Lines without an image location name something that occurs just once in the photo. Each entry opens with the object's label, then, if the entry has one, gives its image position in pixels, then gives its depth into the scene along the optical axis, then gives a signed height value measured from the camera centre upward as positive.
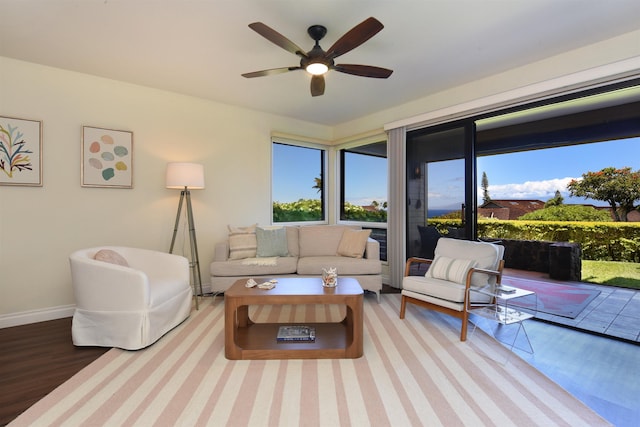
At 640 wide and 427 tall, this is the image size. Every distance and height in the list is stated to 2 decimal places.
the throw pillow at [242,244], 3.88 -0.42
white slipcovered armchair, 2.43 -0.80
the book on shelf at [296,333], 2.46 -1.03
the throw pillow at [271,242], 3.98 -0.41
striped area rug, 1.62 -1.13
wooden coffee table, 2.29 -0.99
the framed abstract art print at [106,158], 3.37 +0.63
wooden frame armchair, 2.67 -0.67
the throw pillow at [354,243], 3.94 -0.42
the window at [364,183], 4.97 +0.53
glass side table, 2.42 -0.85
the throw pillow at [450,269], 2.86 -0.56
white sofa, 3.62 -0.68
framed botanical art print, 2.97 +0.61
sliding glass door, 3.67 +0.41
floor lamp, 3.51 +0.37
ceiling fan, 1.94 +1.20
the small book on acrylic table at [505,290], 2.60 -0.68
